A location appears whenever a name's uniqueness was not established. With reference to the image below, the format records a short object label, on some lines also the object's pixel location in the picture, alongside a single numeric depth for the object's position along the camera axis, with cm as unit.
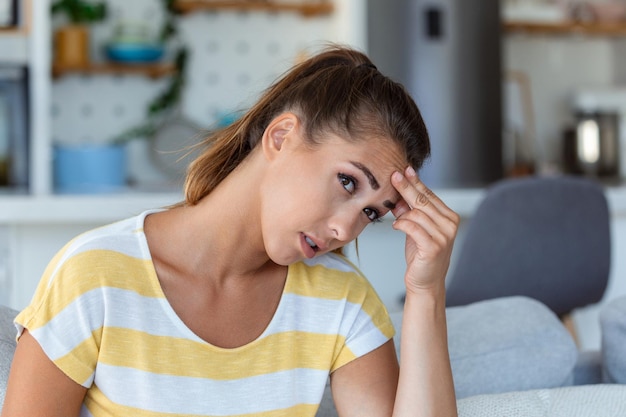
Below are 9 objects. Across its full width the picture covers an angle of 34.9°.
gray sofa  144
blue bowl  365
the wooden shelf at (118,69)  368
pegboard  382
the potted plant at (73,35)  361
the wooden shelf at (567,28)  440
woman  110
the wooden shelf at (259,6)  377
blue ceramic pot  339
